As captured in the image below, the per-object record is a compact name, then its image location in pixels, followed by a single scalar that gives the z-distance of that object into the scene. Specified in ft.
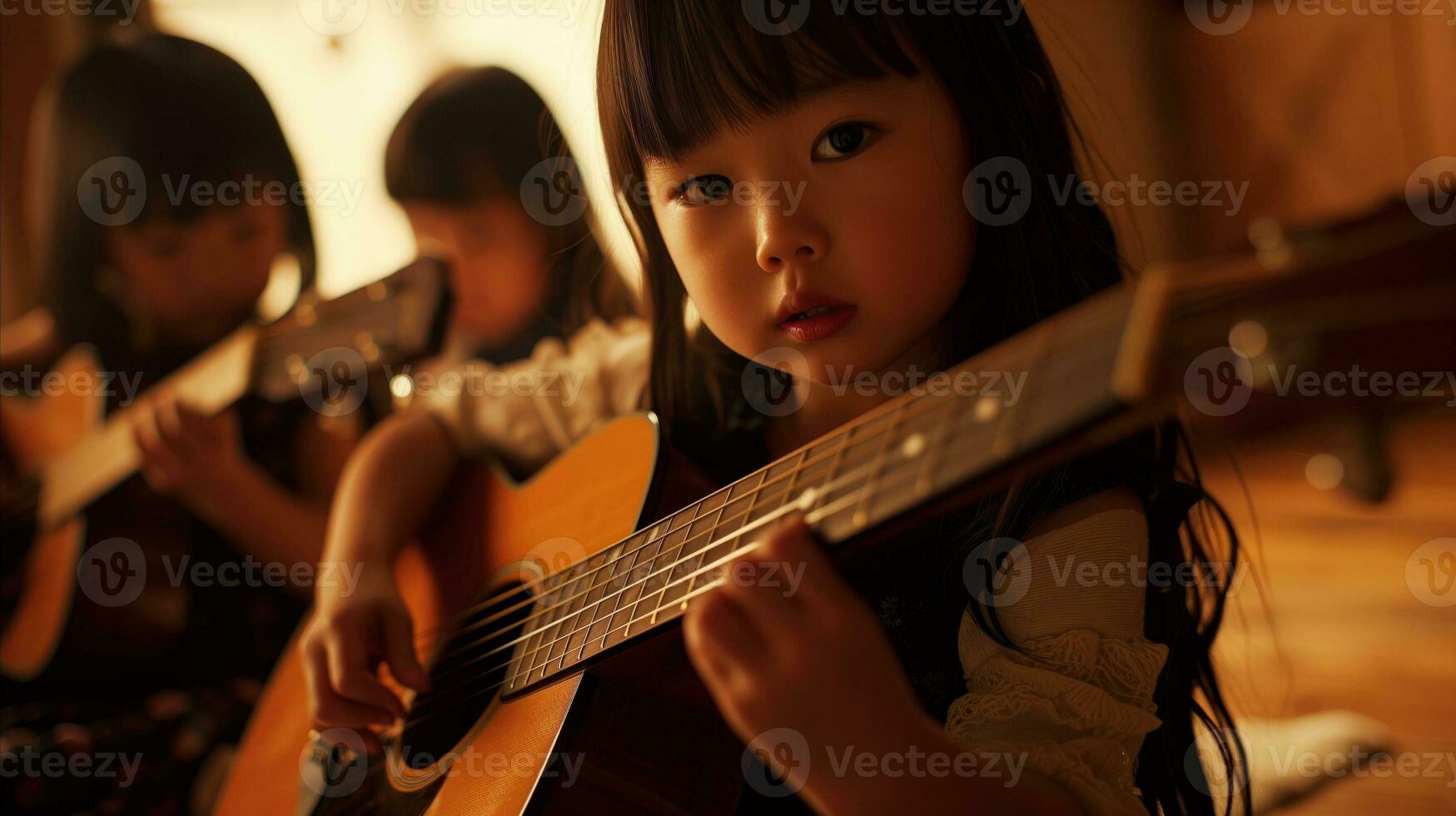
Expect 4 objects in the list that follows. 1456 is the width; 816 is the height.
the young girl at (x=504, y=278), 3.39
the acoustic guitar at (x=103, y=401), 3.45
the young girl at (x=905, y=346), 1.43
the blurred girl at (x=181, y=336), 4.19
